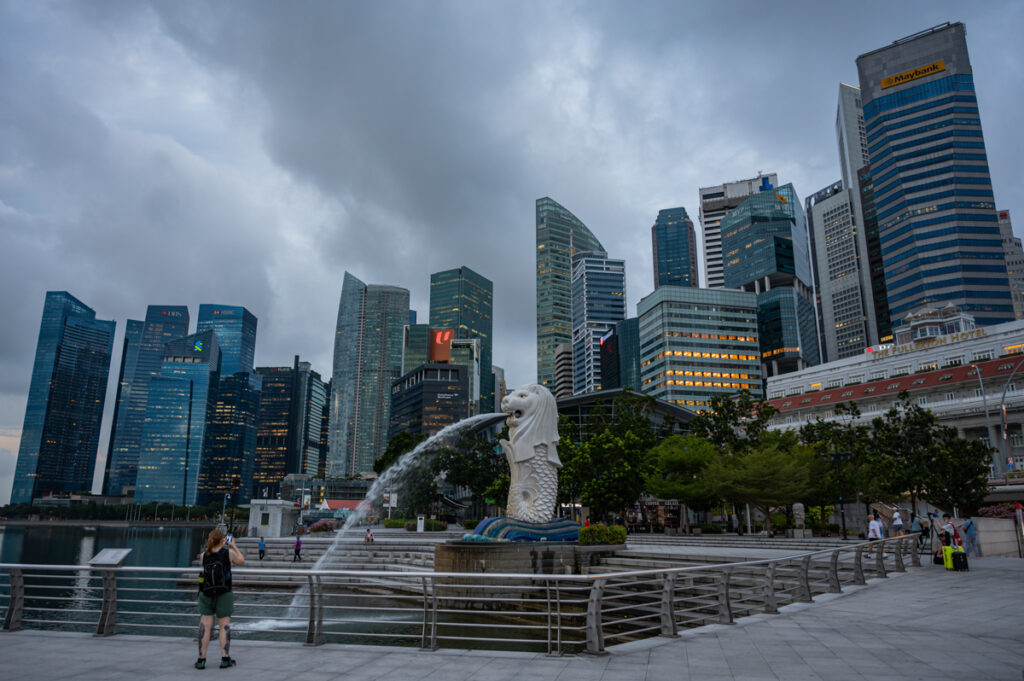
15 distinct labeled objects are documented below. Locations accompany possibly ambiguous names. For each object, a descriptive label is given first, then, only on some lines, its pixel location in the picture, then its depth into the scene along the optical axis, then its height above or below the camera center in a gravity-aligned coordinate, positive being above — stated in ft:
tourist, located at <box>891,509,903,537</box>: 89.10 -5.24
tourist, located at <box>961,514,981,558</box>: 84.23 -6.78
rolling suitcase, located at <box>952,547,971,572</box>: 62.28 -7.39
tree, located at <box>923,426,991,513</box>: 144.96 +2.76
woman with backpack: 26.84 -4.37
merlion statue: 89.25 +4.26
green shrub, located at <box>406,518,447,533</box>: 180.65 -11.82
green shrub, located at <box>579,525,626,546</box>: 87.66 -7.00
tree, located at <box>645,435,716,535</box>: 141.28 +3.34
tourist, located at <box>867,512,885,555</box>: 76.07 -5.20
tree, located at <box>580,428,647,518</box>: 137.39 +2.82
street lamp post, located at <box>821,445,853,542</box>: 121.61 +5.85
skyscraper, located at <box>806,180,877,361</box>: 621.72 +174.62
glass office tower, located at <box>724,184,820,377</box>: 579.48 +177.27
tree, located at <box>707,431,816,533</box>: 126.11 +1.84
